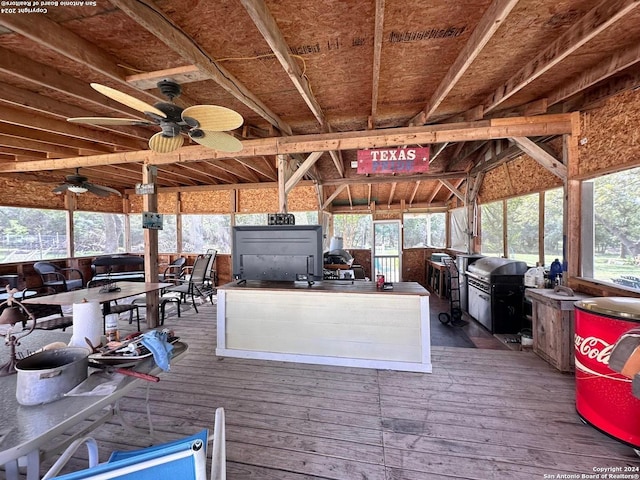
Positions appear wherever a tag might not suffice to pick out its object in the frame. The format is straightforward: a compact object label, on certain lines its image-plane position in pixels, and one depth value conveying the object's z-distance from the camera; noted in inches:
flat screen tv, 123.4
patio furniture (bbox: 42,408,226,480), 26.6
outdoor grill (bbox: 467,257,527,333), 154.9
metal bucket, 42.3
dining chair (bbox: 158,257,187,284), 249.2
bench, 283.6
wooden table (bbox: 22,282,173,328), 128.6
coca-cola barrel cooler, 69.3
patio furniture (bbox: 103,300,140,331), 151.0
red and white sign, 144.1
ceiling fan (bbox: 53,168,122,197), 190.2
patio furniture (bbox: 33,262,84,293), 221.0
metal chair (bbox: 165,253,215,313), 199.3
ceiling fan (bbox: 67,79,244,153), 78.6
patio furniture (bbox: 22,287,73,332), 131.7
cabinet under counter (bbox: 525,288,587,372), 108.2
